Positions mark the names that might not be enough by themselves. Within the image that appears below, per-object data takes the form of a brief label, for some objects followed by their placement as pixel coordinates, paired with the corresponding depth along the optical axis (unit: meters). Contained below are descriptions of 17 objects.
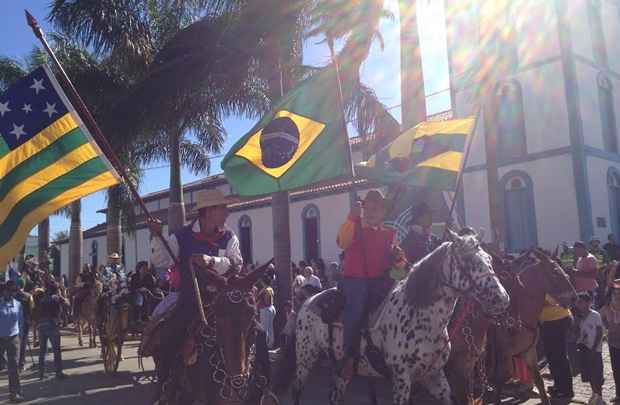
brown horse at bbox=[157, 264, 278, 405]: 4.41
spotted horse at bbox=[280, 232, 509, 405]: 5.10
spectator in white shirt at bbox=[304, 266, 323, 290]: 14.75
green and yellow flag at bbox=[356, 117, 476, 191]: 9.52
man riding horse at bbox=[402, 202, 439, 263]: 7.00
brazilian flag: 7.68
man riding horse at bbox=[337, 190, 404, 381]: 6.07
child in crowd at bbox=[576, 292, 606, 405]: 7.29
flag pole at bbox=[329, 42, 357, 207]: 7.34
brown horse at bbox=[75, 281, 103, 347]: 15.36
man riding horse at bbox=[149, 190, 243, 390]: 4.98
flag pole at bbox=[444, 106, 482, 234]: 6.96
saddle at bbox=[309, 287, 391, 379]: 5.91
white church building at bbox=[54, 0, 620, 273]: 22.47
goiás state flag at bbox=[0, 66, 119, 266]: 5.87
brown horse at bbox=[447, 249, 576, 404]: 7.04
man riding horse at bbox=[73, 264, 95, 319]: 15.71
